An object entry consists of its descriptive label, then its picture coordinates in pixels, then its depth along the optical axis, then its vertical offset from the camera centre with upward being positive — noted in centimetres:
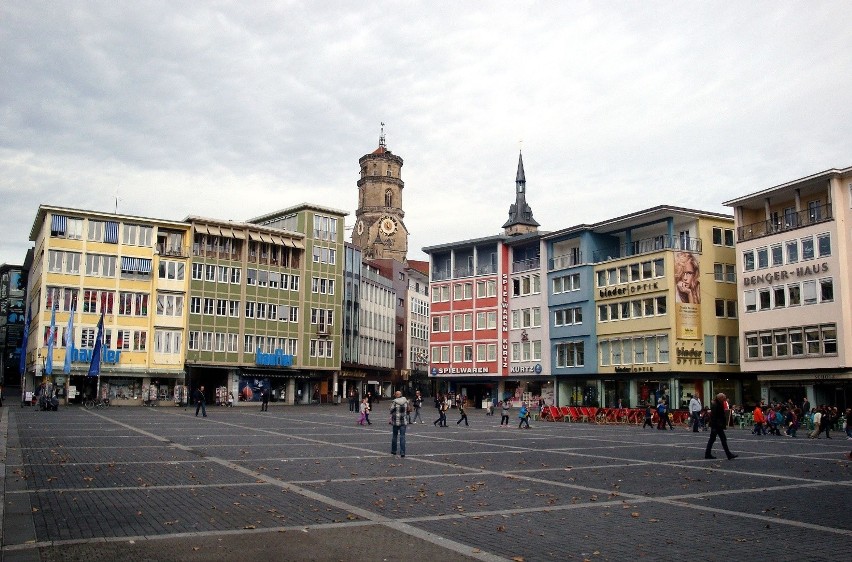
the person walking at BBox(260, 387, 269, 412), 5900 -72
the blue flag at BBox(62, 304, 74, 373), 6456 +339
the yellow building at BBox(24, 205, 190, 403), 6656 +772
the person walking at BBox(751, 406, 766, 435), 3791 -114
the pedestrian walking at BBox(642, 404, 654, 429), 4375 -122
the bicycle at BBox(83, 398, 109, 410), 6159 -100
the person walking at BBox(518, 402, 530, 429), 4134 -101
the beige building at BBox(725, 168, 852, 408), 4803 +684
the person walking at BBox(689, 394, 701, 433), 3941 -69
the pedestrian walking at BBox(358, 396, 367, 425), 4175 -103
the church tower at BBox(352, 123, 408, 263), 14300 +3276
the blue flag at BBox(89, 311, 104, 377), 5425 +192
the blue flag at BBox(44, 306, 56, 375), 5722 +300
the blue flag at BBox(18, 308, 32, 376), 5969 +280
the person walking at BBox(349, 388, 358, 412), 5949 -67
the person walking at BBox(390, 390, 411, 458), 2261 -67
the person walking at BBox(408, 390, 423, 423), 4588 -62
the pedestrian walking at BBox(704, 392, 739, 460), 2283 -71
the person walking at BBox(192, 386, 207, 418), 4788 -32
